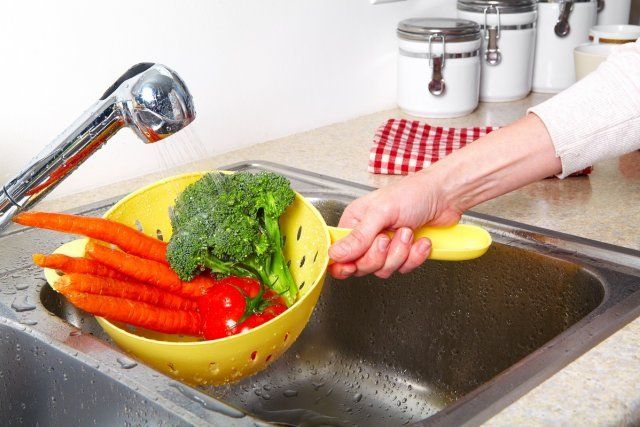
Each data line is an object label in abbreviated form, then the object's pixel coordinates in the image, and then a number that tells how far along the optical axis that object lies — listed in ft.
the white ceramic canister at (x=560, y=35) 5.98
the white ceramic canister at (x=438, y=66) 5.15
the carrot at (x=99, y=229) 2.77
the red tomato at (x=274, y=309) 2.82
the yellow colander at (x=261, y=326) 2.48
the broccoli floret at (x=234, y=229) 2.82
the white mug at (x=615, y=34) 5.02
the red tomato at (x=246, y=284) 2.90
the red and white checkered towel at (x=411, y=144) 4.29
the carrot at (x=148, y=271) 2.80
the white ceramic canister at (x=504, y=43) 5.65
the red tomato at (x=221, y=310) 2.77
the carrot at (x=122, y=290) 2.57
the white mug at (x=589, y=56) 4.69
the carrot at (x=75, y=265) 2.60
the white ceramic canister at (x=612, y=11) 6.43
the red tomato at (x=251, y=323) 2.72
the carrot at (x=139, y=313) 2.56
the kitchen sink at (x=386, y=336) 2.49
